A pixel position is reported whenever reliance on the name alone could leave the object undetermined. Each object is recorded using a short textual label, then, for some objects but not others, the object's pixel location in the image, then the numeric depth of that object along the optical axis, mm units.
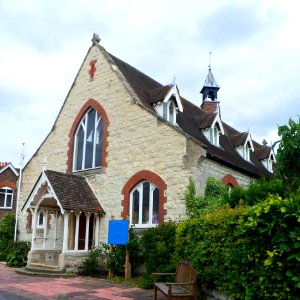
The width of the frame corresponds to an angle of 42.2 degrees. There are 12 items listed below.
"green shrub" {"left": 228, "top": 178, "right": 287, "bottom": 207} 12492
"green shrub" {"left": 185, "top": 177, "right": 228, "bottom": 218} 13875
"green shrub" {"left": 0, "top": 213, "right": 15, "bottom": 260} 20562
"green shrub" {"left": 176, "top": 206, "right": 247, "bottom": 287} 8570
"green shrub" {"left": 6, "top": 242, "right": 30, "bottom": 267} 18062
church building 15258
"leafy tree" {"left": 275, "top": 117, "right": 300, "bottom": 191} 11906
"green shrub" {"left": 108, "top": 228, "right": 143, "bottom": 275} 14422
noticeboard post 13891
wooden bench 8359
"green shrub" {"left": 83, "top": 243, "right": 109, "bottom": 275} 15391
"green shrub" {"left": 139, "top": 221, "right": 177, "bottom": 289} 12406
